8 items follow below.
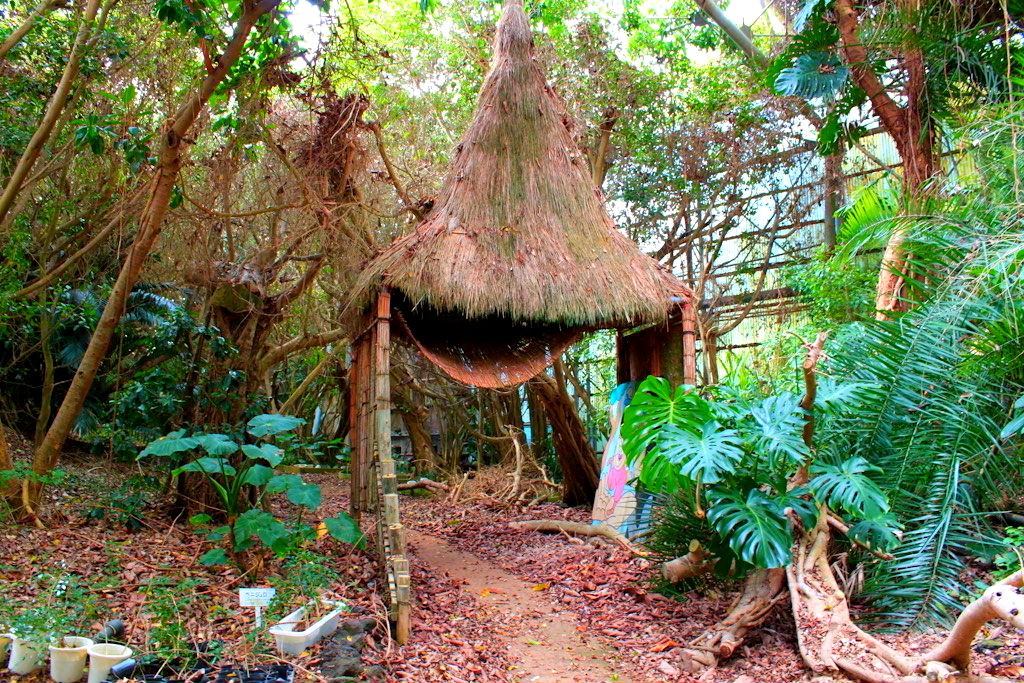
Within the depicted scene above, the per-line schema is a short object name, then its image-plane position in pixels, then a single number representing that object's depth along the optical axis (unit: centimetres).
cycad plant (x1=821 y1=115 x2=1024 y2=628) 411
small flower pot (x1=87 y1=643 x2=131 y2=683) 320
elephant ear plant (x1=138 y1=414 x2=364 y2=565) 409
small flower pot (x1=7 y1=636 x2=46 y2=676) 332
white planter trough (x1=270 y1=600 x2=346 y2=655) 358
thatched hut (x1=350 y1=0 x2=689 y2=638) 501
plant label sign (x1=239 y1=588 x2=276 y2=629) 360
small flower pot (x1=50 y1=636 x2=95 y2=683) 327
